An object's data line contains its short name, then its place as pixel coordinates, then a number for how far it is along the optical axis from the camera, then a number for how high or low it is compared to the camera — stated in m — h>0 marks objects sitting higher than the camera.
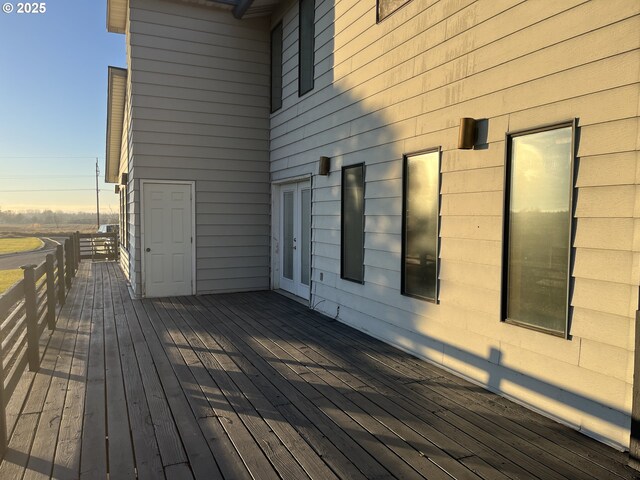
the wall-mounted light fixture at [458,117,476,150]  3.42 +0.67
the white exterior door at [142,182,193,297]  7.05 -0.44
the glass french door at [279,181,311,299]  6.67 -0.38
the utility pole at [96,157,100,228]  42.11 +1.06
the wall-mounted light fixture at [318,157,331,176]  5.67 +0.64
